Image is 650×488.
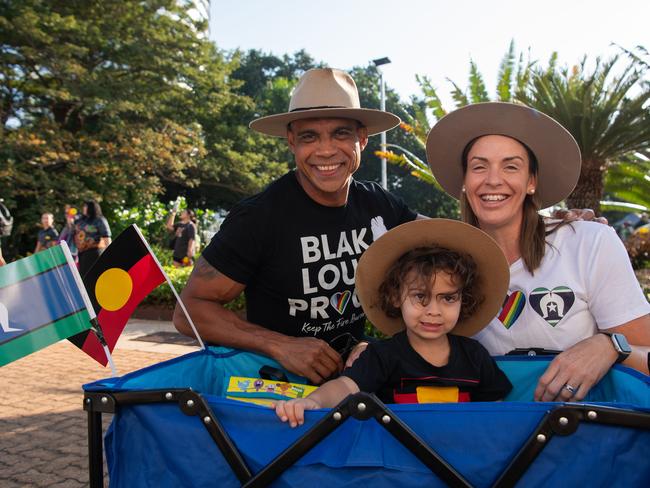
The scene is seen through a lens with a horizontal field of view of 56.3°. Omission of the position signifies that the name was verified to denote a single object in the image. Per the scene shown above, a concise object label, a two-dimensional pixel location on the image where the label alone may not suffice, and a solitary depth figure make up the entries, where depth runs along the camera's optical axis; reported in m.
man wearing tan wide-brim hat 2.45
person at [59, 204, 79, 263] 11.34
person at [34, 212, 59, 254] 12.28
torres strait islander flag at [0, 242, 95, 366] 1.64
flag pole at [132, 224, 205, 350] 1.99
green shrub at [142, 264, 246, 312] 9.98
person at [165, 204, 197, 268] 12.24
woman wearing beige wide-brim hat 2.12
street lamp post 24.41
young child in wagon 2.07
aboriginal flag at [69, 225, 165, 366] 1.97
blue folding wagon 1.31
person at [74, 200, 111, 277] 9.91
